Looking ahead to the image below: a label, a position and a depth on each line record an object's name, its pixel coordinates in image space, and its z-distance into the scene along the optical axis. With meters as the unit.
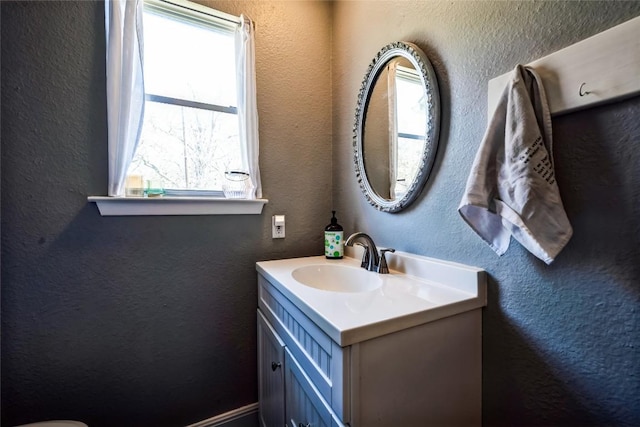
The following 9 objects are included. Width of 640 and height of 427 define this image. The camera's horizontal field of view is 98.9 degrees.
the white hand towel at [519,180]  0.59
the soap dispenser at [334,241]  1.34
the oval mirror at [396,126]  0.94
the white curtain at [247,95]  1.26
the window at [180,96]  1.05
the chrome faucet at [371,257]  1.05
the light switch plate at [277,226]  1.37
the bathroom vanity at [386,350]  0.61
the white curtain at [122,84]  1.04
